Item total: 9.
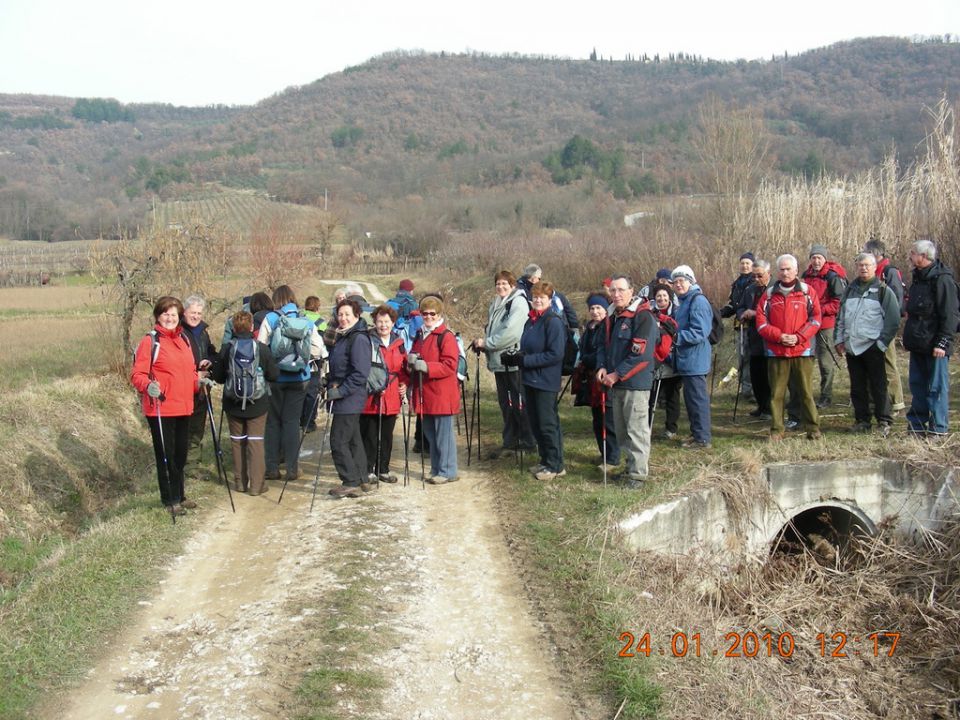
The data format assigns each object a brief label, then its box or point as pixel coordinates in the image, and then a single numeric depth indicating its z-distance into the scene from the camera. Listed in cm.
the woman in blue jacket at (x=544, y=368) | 924
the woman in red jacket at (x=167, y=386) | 834
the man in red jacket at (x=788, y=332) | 998
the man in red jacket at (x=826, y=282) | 1125
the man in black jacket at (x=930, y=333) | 965
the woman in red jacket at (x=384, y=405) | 955
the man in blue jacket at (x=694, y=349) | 1009
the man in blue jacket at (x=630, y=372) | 877
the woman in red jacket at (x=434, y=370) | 948
